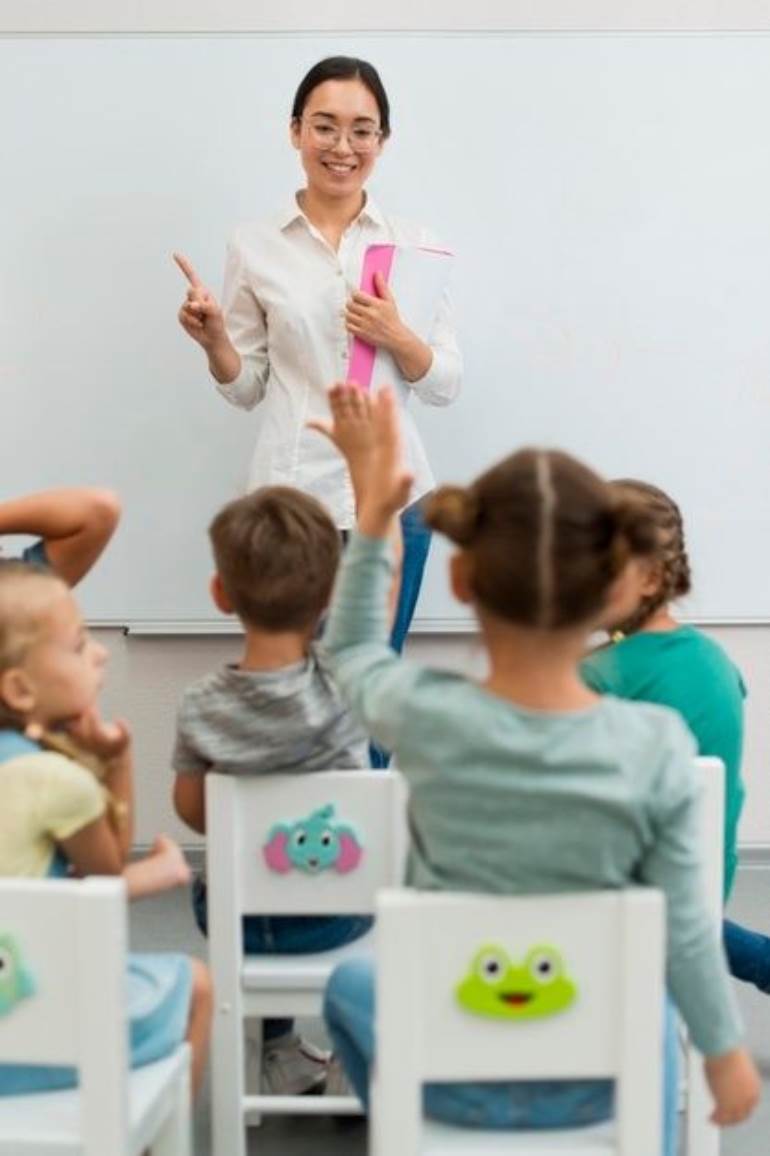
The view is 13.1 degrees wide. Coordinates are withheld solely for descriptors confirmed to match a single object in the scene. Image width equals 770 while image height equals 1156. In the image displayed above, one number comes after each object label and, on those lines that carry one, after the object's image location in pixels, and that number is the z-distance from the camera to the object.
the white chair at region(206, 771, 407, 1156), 3.88
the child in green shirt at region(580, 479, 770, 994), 4.21
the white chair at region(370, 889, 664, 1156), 3.35
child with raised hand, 3.40
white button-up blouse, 5.04
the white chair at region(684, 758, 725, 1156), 3.84
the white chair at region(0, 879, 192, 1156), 3.37
